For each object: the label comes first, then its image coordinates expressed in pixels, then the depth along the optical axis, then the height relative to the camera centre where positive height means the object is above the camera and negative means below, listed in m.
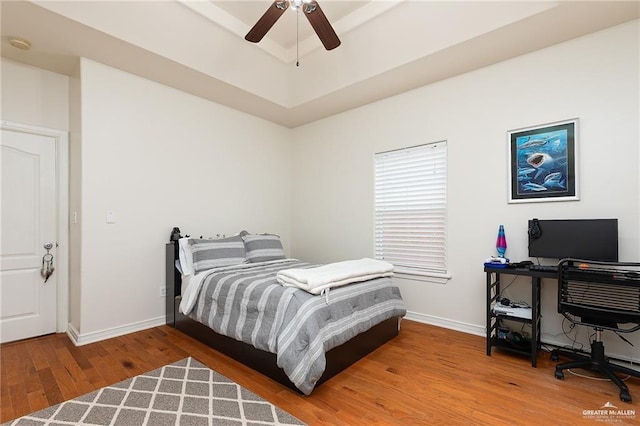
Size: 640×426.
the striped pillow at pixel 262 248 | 3.73 -0.45
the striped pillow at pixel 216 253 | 3.24 -0.45
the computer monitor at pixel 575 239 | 2.40 -0.22
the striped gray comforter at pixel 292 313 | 2.04 -0.81
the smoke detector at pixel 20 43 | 2.70 +1.53
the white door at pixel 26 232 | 2.97 -0.21
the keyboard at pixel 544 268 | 2.50 -0.46
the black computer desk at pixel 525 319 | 2.49 -0.91
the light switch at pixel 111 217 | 3.16 -0.05
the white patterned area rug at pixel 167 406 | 1.80 -1.24
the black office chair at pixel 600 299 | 2.05 -0.62
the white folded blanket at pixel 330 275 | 2.30 -0.52
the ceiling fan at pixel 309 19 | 2.29 +1.55
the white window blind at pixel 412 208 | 3.51 +0.06
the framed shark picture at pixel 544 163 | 2.70 +0.47
